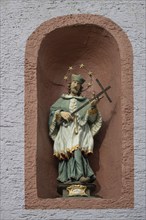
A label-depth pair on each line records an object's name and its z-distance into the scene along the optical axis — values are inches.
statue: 422.6
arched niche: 419.5
